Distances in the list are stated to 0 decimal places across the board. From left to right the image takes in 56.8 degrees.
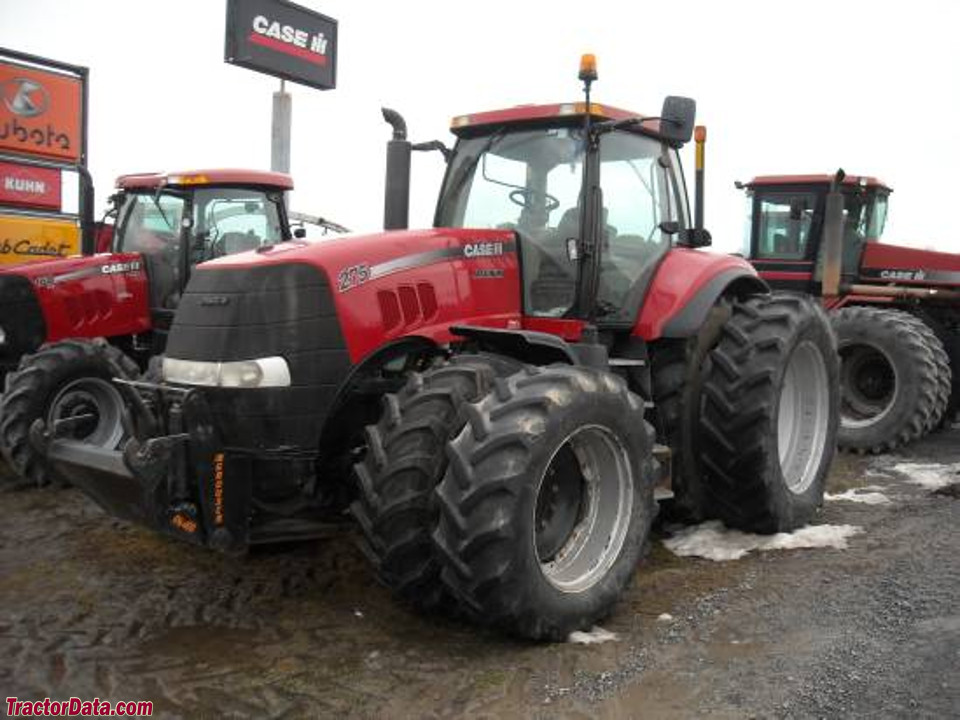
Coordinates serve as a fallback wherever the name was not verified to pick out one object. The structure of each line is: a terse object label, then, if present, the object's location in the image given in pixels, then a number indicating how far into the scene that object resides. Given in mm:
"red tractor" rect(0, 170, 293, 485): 6516
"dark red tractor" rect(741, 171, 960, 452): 7938
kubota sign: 12594
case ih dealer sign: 12297
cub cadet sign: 12461
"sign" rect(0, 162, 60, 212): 12586
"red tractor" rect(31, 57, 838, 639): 3471
